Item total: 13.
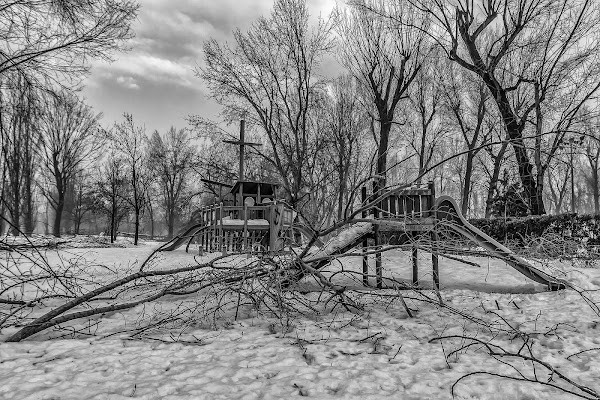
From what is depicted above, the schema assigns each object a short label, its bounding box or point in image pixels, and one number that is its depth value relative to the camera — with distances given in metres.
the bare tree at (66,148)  21.05
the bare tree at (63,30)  5.52
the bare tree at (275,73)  15.55
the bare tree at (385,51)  13.95
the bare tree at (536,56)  11.70
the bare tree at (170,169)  28.70
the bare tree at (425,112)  18.69
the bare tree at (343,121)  18.47
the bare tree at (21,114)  5.48
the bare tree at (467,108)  18.17
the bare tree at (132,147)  20.58
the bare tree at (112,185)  22.91
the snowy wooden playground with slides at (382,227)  5.19
